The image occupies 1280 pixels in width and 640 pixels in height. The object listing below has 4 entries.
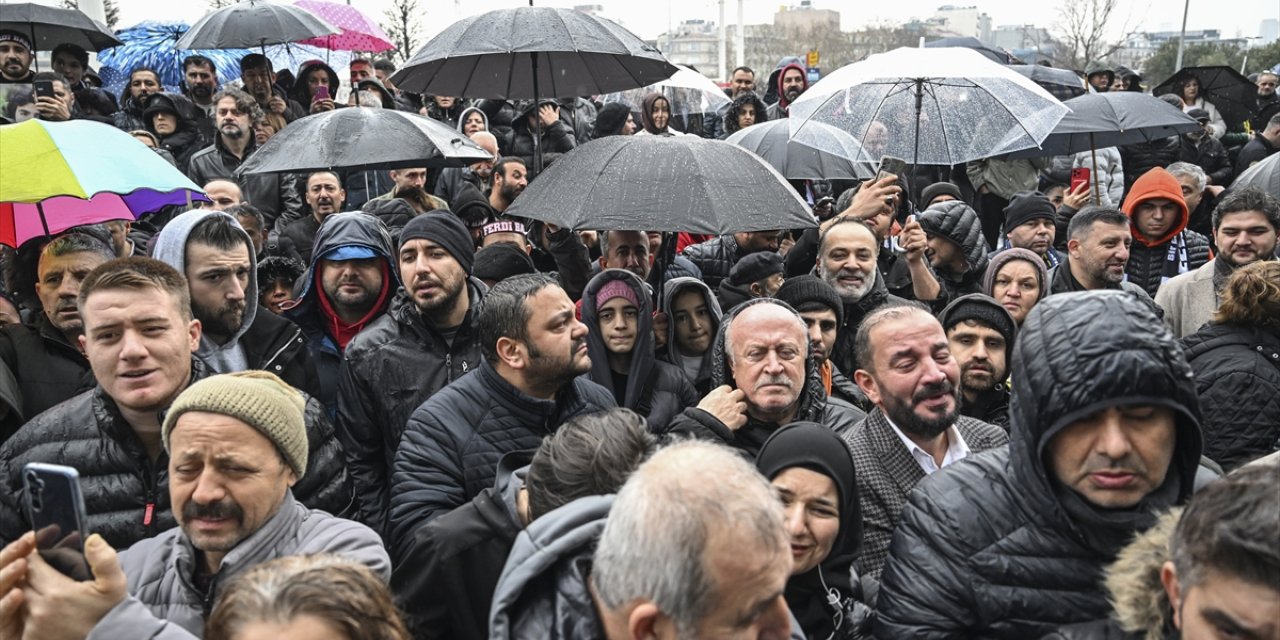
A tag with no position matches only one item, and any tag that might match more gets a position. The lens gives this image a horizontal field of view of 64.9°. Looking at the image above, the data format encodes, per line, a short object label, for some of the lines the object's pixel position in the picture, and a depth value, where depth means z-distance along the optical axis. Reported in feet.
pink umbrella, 33.19
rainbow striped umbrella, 11.75
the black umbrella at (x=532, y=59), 16.34
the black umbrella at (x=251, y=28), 25.23
